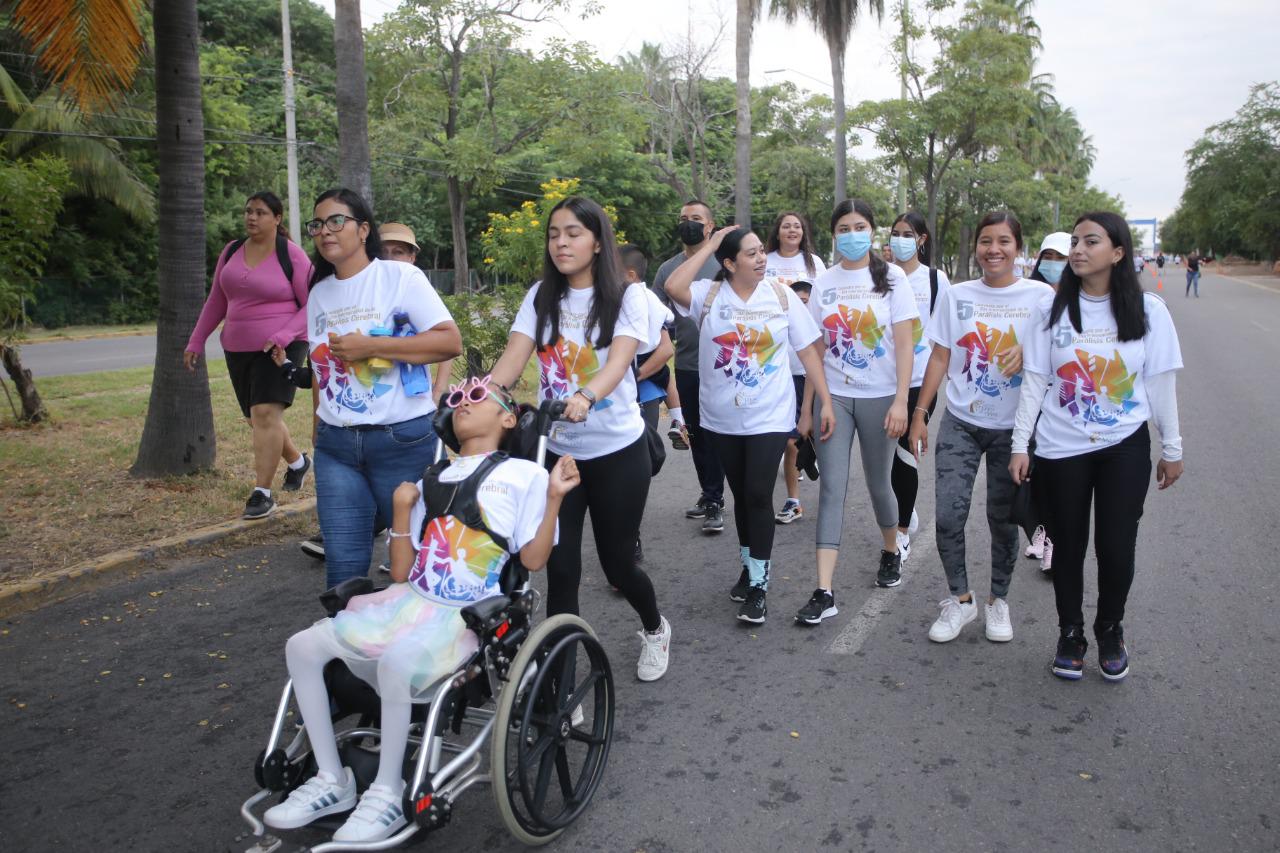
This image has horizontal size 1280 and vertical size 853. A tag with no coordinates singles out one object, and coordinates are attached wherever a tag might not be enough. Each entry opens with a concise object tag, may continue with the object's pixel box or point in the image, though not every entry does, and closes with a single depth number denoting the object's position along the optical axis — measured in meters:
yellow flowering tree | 13.16
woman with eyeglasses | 3.85
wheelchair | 2.74
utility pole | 24.06
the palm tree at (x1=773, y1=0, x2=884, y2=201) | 24.77
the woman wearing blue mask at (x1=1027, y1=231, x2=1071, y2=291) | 4.96
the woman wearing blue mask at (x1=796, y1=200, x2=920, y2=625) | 5.00
